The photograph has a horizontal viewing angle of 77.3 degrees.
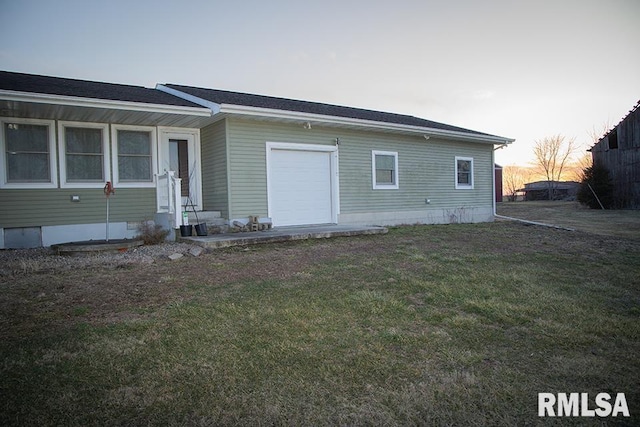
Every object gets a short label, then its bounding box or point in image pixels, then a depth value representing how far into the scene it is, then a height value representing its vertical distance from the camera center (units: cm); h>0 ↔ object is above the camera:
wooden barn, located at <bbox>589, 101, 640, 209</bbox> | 2206 +227
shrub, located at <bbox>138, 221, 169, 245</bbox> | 866 -51
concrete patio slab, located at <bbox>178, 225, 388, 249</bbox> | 794 -61
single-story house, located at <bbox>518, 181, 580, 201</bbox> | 3847 +94
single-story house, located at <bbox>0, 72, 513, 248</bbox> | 866 +129
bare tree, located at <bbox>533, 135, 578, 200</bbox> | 4659 +549
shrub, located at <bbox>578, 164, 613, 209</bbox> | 2312 +68
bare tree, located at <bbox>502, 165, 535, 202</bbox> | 4947 +314
